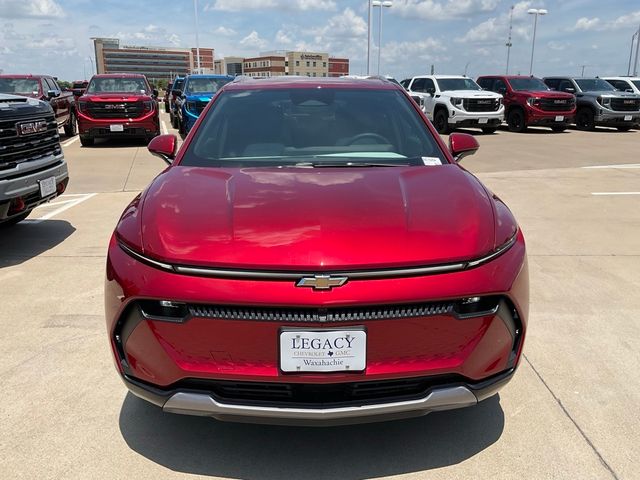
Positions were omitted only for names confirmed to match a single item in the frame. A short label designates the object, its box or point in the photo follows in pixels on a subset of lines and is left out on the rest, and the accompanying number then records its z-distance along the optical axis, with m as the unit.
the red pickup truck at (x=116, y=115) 14.02
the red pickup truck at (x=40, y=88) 14.11
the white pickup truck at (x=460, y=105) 17.81
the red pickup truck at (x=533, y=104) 18.61
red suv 2.02
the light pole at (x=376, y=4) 39.12
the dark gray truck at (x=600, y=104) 19.01
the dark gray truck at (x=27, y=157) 4.94
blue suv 14.45
